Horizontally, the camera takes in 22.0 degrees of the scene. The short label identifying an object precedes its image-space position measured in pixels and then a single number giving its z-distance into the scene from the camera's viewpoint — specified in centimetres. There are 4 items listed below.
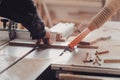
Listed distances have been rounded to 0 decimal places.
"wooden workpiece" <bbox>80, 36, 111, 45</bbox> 169
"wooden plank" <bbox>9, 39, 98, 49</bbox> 167
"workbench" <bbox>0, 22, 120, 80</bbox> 130
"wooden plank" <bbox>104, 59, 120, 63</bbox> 142
